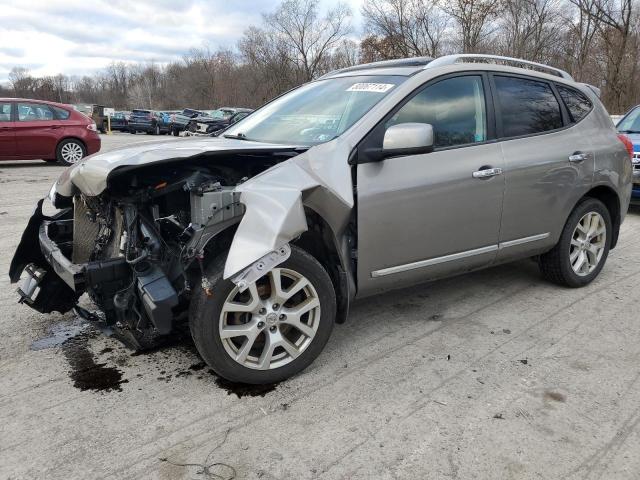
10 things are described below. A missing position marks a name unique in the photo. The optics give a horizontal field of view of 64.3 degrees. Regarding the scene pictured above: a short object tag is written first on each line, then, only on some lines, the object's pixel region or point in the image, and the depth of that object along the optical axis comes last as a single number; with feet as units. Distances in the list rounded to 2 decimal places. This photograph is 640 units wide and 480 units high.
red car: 37.24
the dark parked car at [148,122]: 107.86
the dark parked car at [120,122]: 113.39
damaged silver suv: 8.78
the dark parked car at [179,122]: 102.77
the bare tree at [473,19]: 111.96
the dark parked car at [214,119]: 88.43
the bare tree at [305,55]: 147.33
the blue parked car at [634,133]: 24.89
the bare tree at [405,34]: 121.90
